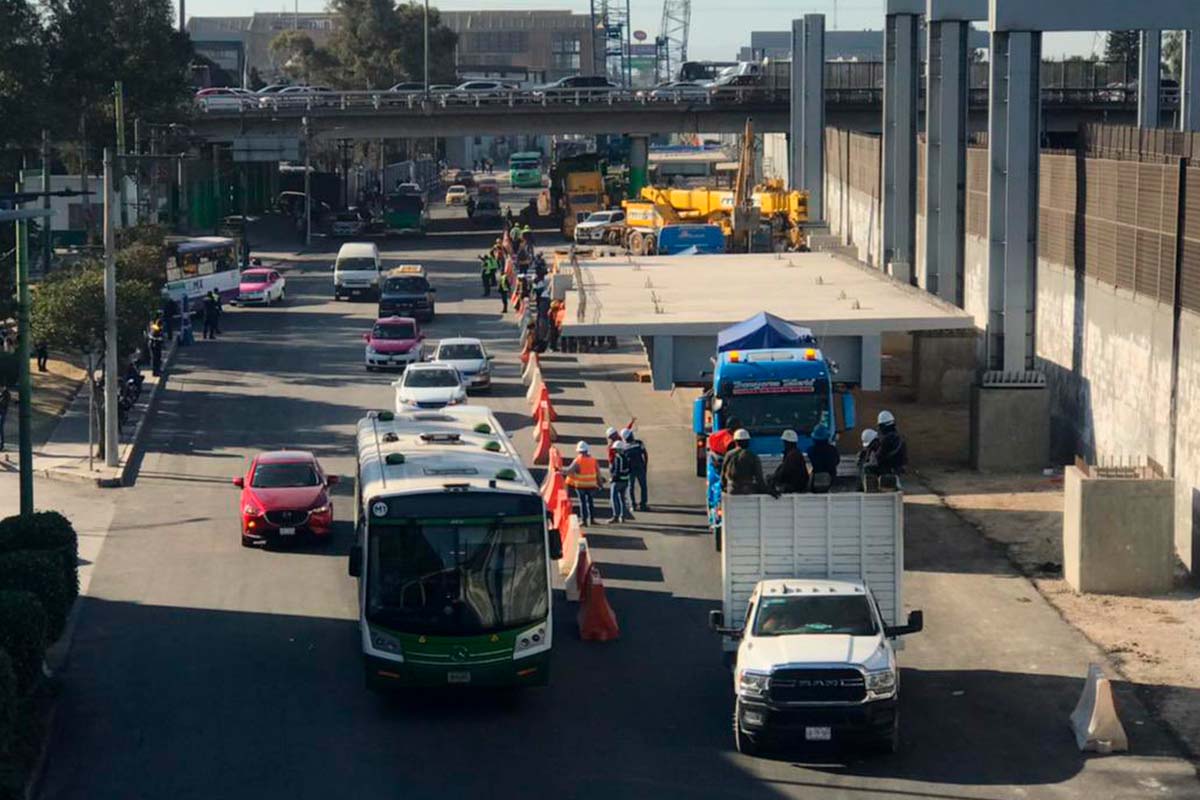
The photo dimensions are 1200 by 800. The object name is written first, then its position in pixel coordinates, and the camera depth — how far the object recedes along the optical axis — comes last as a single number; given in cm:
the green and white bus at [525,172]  16000
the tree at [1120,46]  12989
